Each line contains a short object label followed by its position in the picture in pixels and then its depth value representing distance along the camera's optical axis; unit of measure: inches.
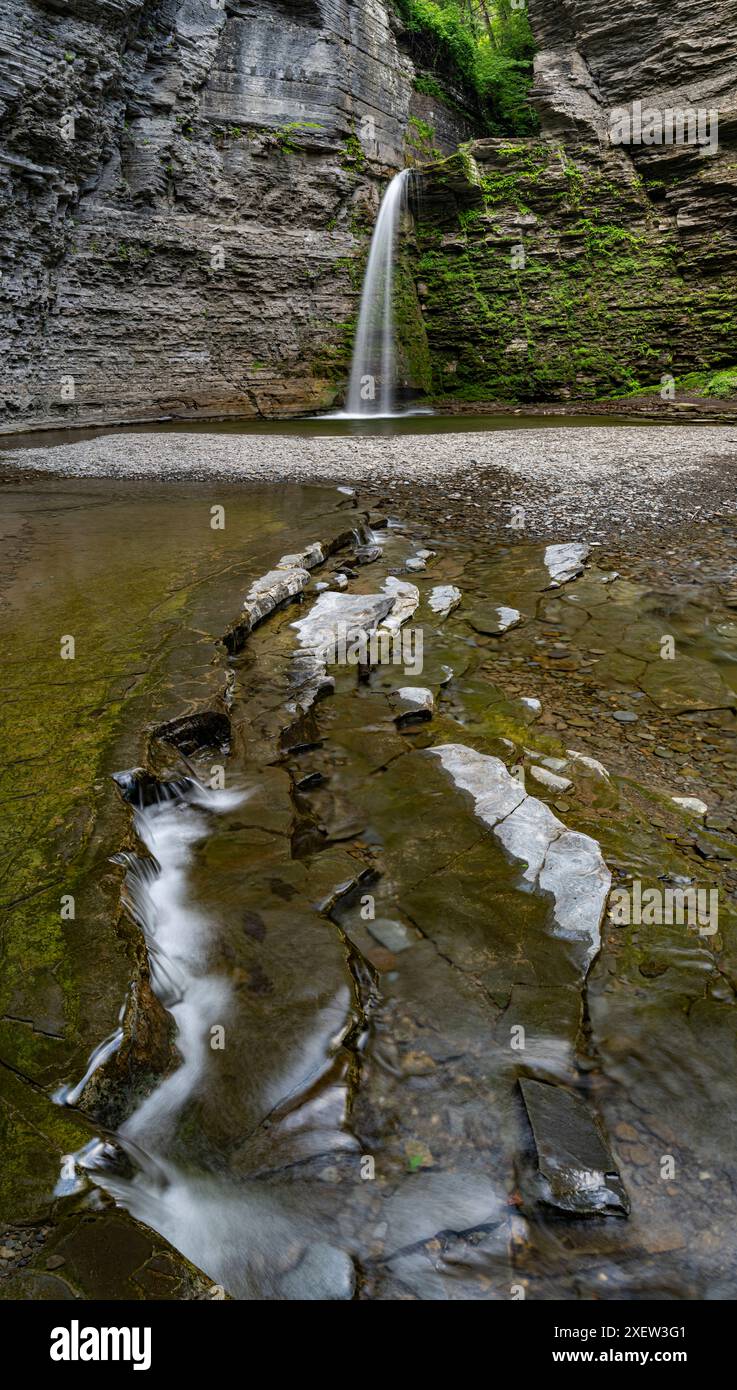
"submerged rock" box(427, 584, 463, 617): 197.5
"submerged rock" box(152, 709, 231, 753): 128.0
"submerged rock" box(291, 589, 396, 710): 159.1
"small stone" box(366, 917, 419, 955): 95.7
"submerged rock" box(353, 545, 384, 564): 230.5
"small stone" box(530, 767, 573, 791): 123.3
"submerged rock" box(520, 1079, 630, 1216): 66.4
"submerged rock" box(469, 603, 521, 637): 185.6
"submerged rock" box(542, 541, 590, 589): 213.3
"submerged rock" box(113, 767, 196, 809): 110.0
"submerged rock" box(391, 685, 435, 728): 145.9
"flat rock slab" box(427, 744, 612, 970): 97.5
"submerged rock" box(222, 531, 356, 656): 173.1
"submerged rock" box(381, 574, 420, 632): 187.6
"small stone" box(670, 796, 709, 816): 117.7
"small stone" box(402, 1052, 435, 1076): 79.3
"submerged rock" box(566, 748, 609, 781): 127.3
